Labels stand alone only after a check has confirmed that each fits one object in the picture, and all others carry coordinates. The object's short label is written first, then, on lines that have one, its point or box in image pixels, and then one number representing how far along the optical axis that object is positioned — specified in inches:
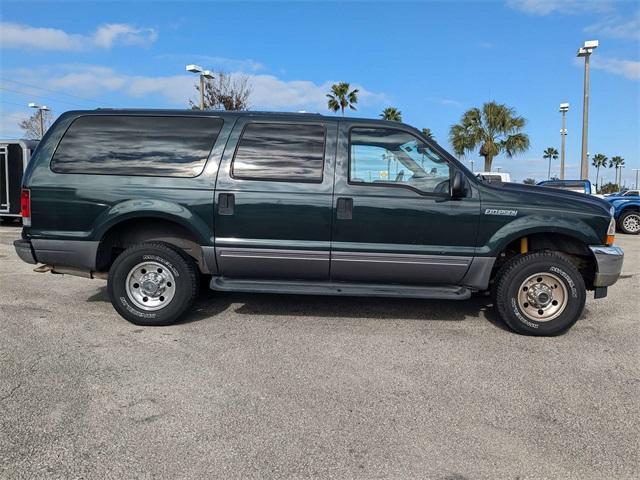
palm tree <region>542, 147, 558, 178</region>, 3870.6
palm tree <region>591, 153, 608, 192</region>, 4475.9
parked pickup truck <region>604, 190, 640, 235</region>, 652.1
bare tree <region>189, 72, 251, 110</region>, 1045.2
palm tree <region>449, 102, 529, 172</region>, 1245.1
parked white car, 730.7
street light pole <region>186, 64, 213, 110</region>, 780.5
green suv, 189.0
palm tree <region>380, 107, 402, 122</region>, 1667.8
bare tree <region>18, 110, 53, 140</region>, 1642.5
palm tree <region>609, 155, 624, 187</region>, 4404.5
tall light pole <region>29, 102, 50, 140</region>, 1430.0
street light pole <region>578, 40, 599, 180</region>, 756.6
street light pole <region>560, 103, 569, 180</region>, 1147.0
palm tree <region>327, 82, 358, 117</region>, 1400.1
